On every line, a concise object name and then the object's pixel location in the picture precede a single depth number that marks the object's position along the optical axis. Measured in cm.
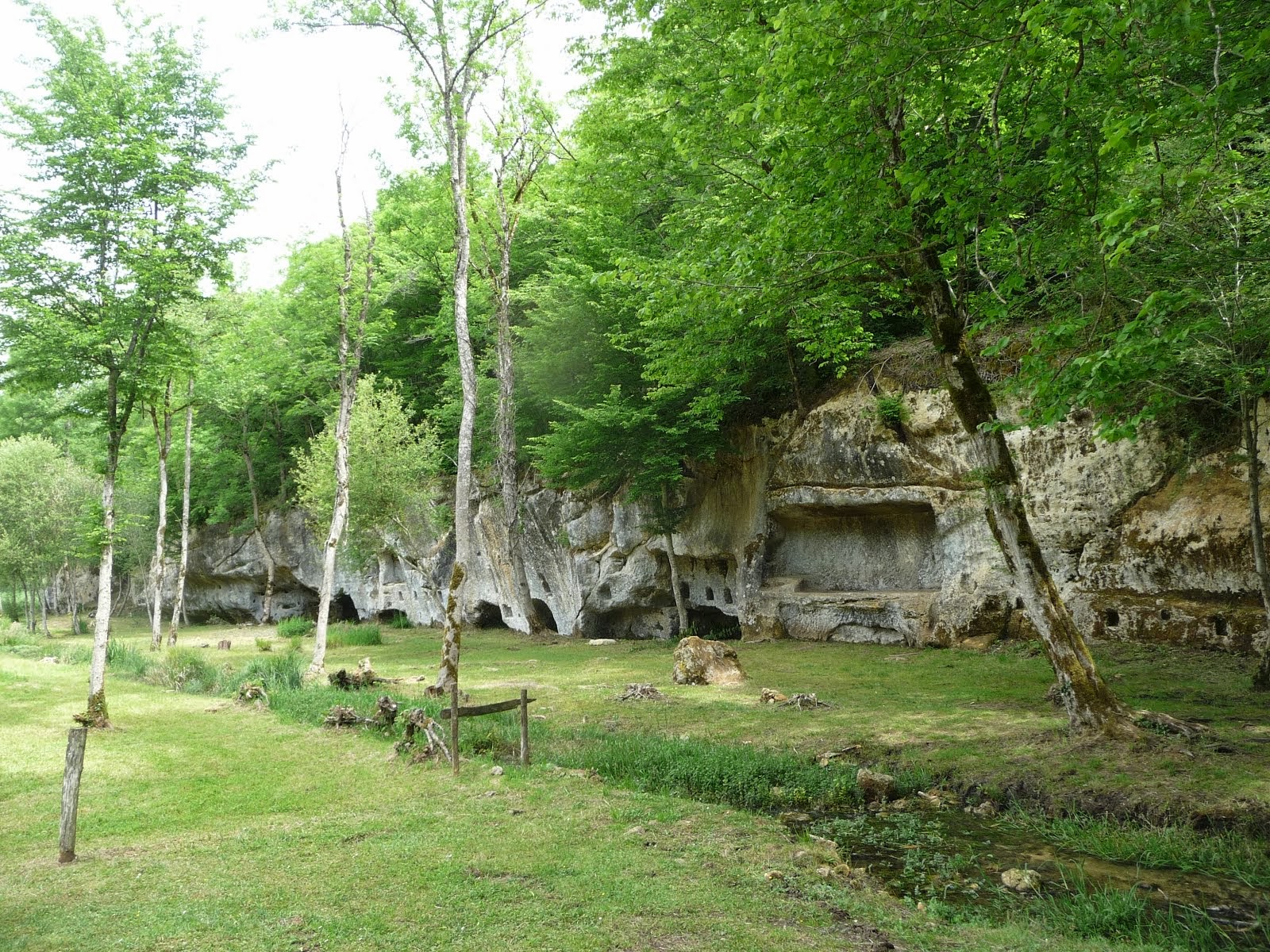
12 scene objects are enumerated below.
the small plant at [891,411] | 1766
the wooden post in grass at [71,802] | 694
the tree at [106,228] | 1234
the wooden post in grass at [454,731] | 955
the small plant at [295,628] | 2978
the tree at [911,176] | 774
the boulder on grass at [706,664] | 1490
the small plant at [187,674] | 1700
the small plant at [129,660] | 1907
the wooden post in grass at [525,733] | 987
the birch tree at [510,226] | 2358
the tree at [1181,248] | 588
